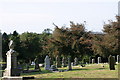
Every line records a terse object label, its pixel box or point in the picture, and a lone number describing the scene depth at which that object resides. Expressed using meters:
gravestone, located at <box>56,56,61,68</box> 52.18
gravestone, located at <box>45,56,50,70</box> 42.93
